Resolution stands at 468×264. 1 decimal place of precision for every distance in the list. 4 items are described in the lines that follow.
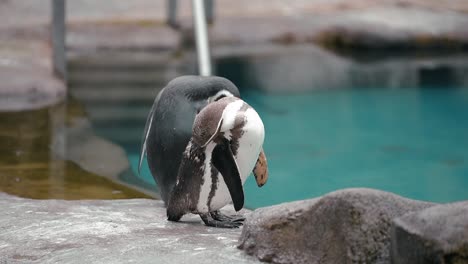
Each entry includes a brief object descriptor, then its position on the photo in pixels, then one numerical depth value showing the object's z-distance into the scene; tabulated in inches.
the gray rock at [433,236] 199.0
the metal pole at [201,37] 470.0
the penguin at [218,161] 270.4
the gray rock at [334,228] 219.8
